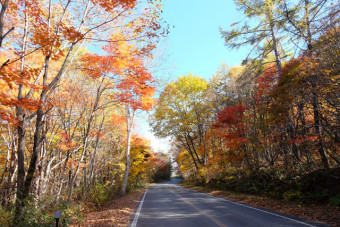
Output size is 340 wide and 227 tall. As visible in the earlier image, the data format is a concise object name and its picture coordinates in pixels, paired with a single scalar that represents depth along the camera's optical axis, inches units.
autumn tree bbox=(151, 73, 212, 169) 876.0
